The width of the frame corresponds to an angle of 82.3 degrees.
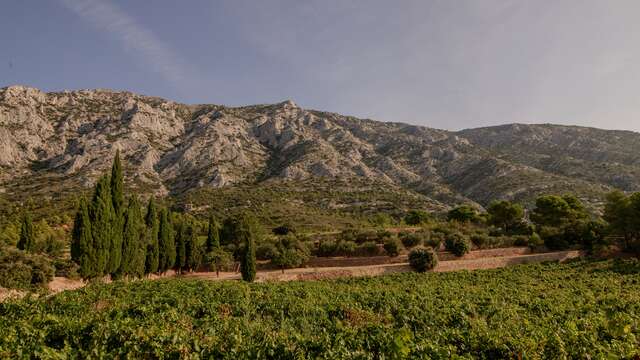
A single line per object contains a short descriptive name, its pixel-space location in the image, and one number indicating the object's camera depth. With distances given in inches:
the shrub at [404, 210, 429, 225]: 2610.7
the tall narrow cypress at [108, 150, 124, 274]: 1327.5
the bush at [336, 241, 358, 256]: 1712.6
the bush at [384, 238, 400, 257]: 1622.8
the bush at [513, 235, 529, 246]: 1780.3
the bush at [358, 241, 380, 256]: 1700.3
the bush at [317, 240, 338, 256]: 1734.7
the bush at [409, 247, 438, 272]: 1464.1
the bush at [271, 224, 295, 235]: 2437.3
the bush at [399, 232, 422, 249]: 1759.4
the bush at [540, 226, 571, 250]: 1763.0
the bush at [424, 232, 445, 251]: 1737.2
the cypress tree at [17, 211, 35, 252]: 1807.7
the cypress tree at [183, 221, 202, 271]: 1802.4
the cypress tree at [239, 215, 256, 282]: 1419.8
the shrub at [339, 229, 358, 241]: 1862.7
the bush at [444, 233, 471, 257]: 1600.4
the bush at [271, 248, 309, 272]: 1606.8
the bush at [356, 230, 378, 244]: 1857.8
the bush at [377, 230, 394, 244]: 1811.3
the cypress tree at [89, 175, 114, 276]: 1272.1
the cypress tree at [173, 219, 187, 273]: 1785.7
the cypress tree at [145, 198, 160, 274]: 1626.5
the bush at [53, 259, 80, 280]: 1402.6
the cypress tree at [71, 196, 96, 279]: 1242.6
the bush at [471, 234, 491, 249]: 1759.4
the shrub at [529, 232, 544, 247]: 1760.7
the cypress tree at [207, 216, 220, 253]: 1950.1
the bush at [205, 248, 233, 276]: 1766.7
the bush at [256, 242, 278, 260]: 1680.6
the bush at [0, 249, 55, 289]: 1097.4
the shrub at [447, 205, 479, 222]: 2539.4
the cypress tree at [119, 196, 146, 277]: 1403.8
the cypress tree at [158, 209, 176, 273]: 1701.4
